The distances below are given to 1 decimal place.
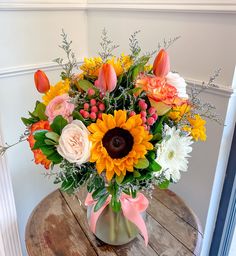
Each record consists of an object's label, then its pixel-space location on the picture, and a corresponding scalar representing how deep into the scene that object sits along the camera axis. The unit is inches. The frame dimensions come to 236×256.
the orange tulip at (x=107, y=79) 23.3
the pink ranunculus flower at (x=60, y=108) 24.5
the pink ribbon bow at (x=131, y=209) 30.9
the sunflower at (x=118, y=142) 23.2
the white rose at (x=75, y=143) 22.8
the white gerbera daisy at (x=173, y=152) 25.0
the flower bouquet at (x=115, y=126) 23.4
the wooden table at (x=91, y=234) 33.0
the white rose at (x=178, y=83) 25.7
